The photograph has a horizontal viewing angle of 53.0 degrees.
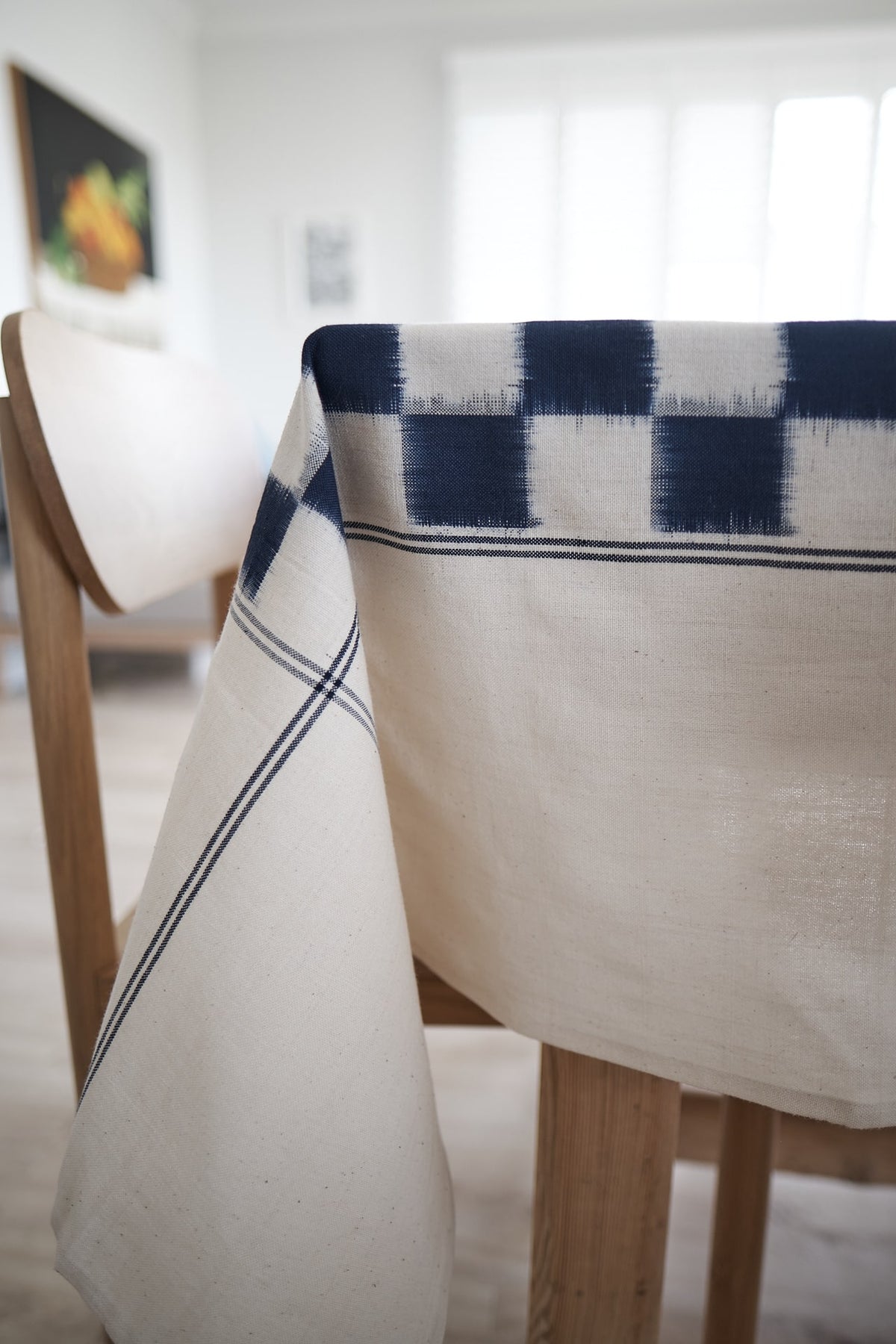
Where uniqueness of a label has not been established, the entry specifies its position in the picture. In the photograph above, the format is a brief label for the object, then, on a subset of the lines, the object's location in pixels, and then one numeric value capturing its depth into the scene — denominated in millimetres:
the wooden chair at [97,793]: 485
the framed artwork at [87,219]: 2949
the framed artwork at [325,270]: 4113
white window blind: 3664
